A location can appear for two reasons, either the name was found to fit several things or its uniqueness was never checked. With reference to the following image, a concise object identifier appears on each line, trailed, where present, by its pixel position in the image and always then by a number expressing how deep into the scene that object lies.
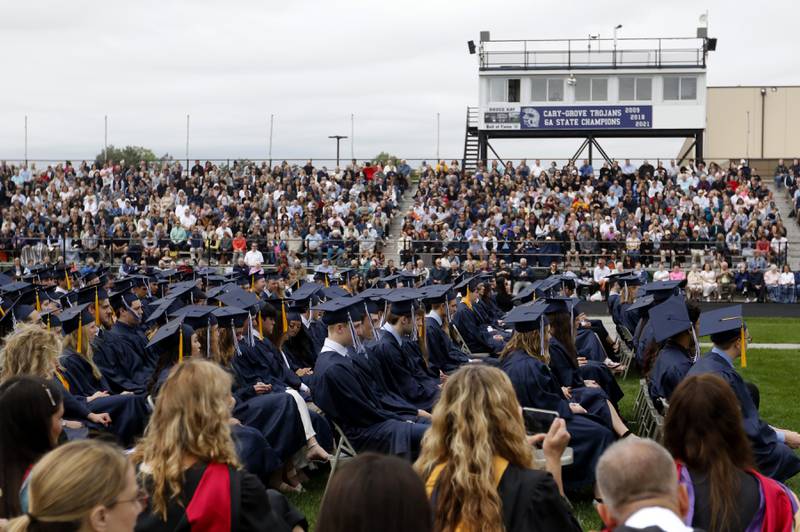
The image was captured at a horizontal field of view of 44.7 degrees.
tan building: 42.44
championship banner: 39.91
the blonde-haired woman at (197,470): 3.97
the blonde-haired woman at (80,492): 2.81
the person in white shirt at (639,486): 2.96
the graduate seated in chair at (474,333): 13.75
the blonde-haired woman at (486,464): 3.81
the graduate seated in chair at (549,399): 7.68
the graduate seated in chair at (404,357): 8.86
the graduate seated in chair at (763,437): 6.46
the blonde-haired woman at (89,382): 8.40
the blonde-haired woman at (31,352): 6.68
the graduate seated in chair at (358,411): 7.44
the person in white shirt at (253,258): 26.80
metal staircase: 41.13
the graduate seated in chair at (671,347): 7.96
